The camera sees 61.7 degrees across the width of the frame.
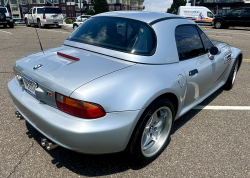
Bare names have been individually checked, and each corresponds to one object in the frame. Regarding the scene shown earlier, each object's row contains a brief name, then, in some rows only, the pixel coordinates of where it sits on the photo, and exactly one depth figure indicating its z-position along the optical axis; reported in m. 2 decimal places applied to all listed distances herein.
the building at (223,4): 43.25
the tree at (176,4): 94.75
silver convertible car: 1.81
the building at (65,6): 81.25
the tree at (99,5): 81.06
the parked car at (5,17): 16.16
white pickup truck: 17.34
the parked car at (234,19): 17.16
